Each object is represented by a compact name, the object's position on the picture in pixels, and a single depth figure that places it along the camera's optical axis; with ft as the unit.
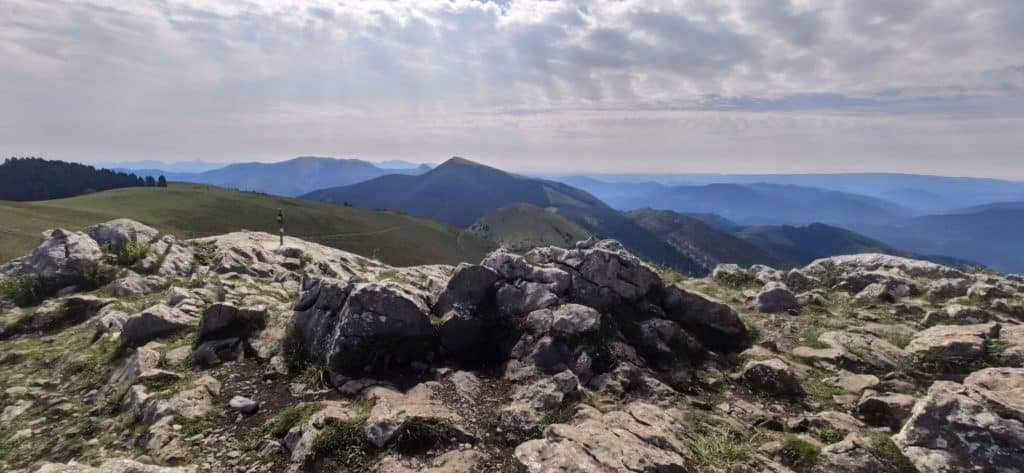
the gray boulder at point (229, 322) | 53.98
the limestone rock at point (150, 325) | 54.49
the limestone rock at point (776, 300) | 66.95
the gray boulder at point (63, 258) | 74.18
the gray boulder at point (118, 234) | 85.82
